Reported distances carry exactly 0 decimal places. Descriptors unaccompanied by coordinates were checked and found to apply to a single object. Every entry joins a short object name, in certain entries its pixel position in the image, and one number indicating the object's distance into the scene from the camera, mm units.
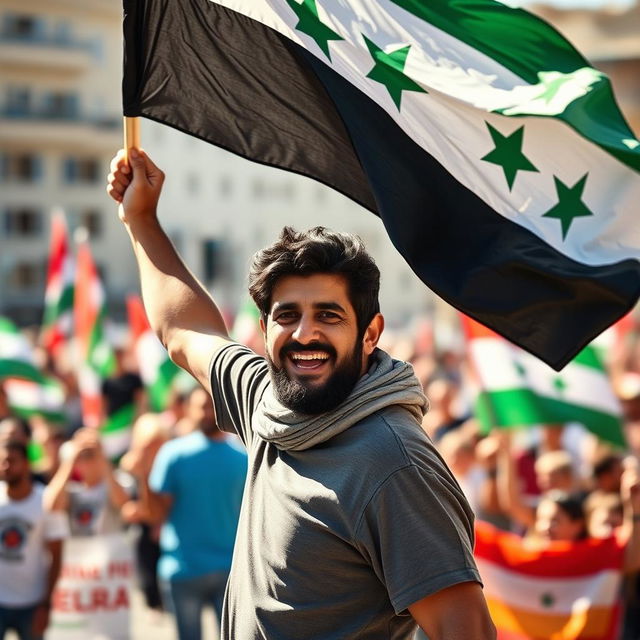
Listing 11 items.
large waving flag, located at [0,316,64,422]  13609
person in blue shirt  7684
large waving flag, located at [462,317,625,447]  9234
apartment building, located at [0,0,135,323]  64375
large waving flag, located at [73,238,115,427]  13109
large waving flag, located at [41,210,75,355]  16578
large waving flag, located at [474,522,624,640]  7078
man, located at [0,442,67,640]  7609
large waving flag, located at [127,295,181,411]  13461
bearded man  2887
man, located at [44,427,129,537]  8812
